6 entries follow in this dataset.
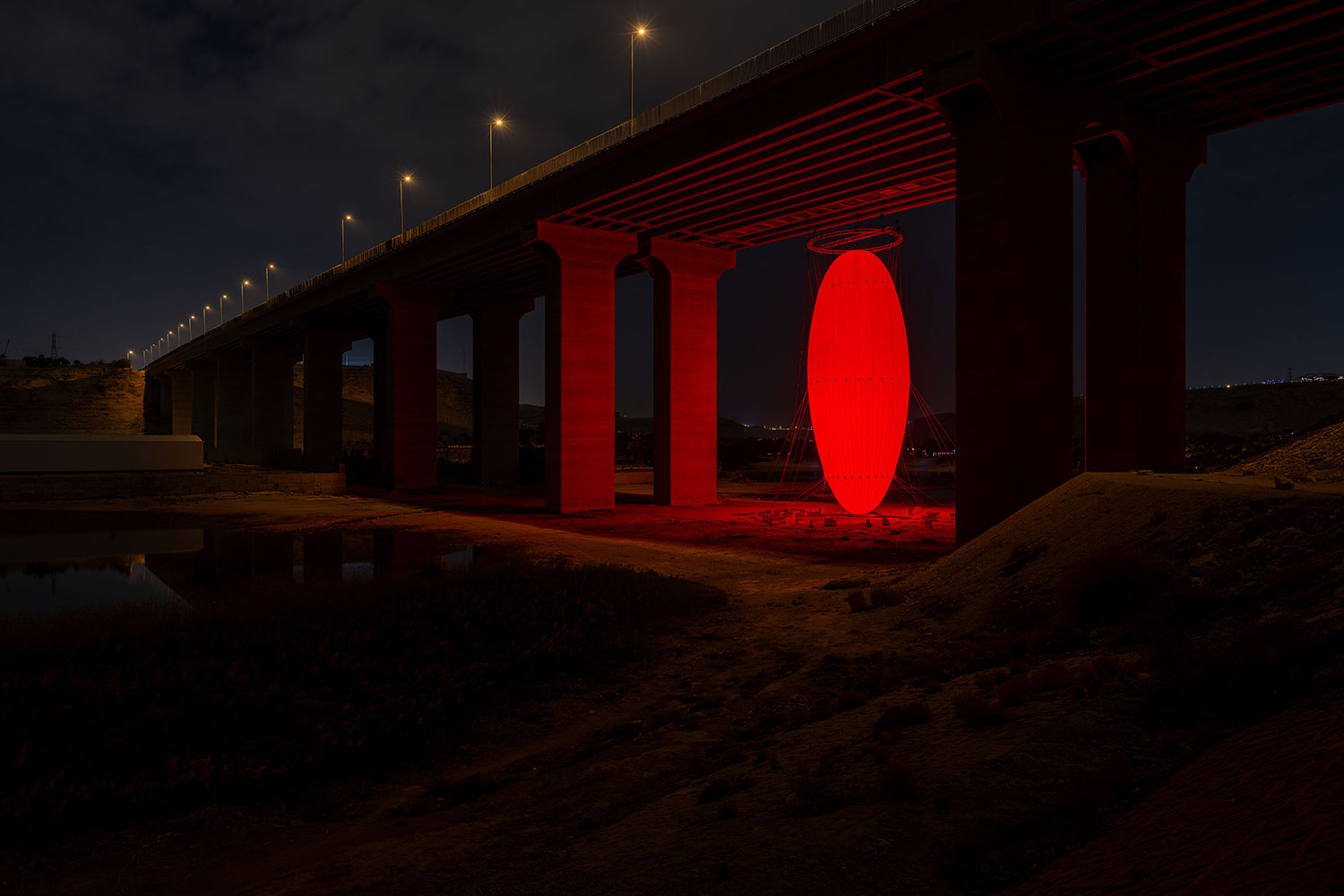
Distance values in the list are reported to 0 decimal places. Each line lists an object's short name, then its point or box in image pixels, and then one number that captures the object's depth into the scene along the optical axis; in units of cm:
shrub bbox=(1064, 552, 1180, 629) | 815
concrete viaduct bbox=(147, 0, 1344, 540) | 1642
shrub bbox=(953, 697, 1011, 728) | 606
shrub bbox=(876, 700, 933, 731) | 658
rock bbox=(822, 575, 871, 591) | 1447
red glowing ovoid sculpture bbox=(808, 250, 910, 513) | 2366
